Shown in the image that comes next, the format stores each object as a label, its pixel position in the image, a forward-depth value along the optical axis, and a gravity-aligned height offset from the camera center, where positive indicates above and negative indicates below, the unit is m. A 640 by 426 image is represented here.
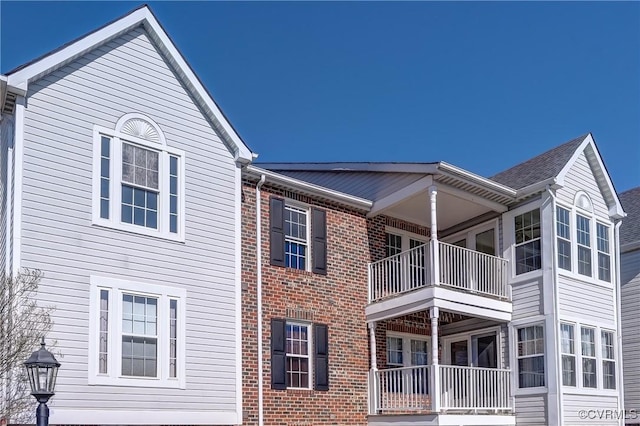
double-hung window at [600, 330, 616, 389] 20.19 -0.38
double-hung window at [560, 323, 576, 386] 18.70 -0.21
